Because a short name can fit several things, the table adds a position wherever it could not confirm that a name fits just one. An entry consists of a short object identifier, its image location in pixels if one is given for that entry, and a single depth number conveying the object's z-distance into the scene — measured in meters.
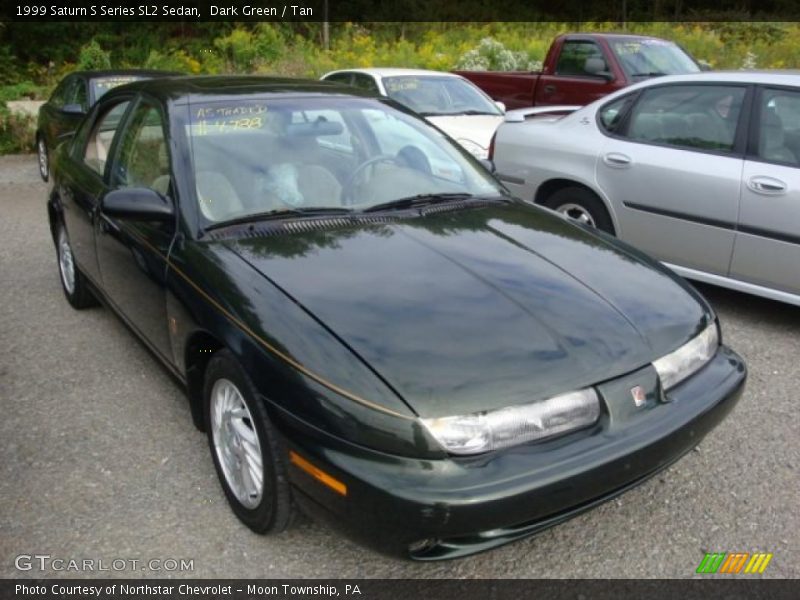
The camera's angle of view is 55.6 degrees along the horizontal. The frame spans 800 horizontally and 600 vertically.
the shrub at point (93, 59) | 14.72
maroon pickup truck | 9.08
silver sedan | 4.33
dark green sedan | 2.12
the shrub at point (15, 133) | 12.01
